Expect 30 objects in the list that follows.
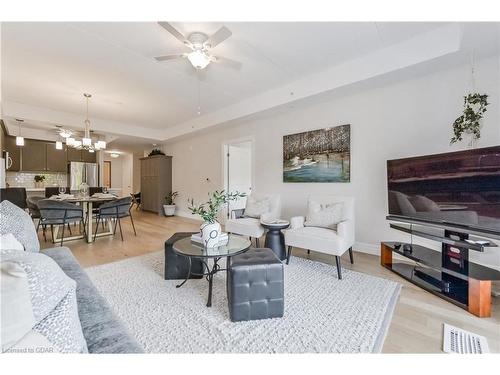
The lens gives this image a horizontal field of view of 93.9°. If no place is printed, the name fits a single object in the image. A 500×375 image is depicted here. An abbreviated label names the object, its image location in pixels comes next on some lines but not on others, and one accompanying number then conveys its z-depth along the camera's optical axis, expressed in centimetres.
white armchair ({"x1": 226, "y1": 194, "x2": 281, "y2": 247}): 348
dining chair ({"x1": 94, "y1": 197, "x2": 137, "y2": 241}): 411
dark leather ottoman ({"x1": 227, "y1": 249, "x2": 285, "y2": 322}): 178
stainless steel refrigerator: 666
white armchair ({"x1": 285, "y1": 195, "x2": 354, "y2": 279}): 263
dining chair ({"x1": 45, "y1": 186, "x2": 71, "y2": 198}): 530
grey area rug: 154
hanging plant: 240
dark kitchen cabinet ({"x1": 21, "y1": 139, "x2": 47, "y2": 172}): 590
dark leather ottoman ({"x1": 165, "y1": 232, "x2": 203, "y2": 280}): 252
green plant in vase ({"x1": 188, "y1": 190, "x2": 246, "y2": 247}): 223
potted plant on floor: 712
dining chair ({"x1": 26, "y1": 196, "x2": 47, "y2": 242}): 406
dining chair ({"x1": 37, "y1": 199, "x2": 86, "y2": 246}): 358
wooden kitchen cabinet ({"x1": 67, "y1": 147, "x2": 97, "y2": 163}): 666
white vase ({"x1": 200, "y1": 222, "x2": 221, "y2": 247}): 222
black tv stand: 189
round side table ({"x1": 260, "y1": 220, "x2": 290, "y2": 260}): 311
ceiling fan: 227
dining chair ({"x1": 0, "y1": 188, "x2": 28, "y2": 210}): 425
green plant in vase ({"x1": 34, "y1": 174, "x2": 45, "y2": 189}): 621
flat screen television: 199
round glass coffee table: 201
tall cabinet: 735
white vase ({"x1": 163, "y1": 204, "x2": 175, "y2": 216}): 712
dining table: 394
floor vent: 149
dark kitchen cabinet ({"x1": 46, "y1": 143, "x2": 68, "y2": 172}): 626
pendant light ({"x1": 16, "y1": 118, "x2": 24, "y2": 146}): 460
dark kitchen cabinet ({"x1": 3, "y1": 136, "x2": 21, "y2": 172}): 561
